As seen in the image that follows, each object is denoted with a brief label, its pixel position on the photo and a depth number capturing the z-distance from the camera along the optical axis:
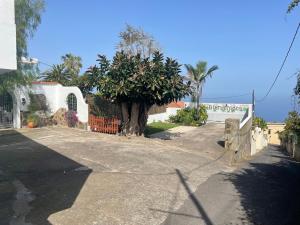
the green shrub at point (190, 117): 20.28
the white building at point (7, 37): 3.27
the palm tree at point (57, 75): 25.80
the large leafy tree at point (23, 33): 12.07
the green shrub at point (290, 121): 17.01
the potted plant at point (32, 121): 13.03
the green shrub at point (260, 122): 20.29
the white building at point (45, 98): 12.62
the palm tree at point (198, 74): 21.65
